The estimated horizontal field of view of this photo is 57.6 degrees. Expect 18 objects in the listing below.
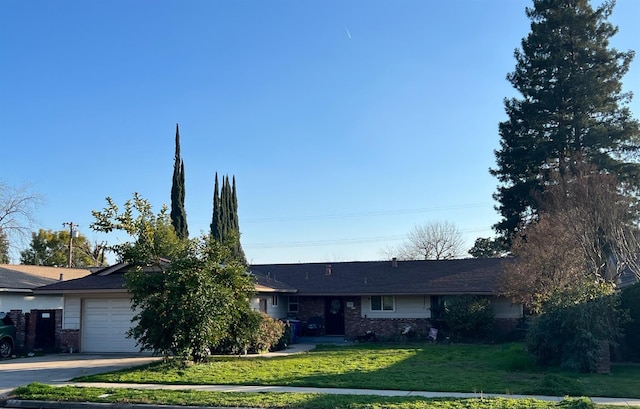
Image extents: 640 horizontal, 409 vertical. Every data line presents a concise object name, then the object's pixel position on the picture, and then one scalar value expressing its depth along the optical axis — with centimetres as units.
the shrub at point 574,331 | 1520
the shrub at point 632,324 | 1675
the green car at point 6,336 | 2117
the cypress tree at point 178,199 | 3525
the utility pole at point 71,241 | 4350
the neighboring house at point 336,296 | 2192
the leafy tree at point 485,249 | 4497
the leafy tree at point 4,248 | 3942
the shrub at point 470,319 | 2444
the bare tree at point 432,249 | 5544
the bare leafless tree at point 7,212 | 3791
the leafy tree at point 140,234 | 1700
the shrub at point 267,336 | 2097
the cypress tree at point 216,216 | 3938
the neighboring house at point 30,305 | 2253
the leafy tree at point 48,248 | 5081
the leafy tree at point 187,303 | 1602
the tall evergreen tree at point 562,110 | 3073
